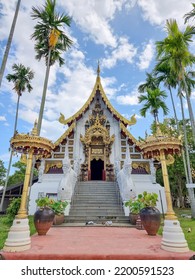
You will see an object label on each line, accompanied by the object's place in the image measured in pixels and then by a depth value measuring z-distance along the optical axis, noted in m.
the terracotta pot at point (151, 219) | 5.82
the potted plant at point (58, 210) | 7.97
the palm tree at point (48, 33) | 11.57
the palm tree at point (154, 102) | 15.66
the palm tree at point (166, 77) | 13.88
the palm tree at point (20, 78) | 17.97
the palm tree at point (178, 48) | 11.24
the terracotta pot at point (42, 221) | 5.99
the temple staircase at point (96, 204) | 8.79
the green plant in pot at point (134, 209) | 7.87
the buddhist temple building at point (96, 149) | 13.03
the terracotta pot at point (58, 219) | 7.99
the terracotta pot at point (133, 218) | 8.06
